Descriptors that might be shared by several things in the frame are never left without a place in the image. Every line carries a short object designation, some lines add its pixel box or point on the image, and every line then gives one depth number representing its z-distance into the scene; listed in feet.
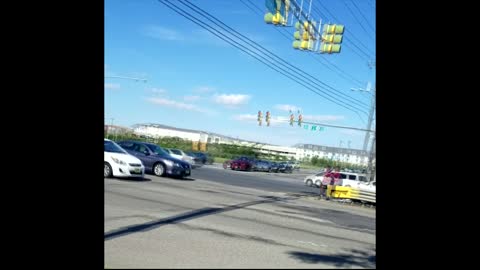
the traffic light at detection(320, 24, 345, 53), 42.93
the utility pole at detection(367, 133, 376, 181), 82.25
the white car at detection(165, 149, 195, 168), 86.02
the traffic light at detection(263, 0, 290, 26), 33.14
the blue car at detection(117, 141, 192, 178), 56.39
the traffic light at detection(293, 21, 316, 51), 41.86
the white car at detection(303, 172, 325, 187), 95.50
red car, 127.65
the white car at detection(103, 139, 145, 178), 43.57
